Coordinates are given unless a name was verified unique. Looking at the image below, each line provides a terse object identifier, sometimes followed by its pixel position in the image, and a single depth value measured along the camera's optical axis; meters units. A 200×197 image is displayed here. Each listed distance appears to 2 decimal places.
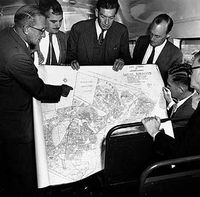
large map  1.94
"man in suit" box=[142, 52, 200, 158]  1.42
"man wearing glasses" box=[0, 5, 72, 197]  1.85
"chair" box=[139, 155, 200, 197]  1.34
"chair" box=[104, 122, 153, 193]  1.88
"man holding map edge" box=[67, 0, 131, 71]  2.70
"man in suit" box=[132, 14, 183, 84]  2.80
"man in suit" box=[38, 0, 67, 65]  2.67
